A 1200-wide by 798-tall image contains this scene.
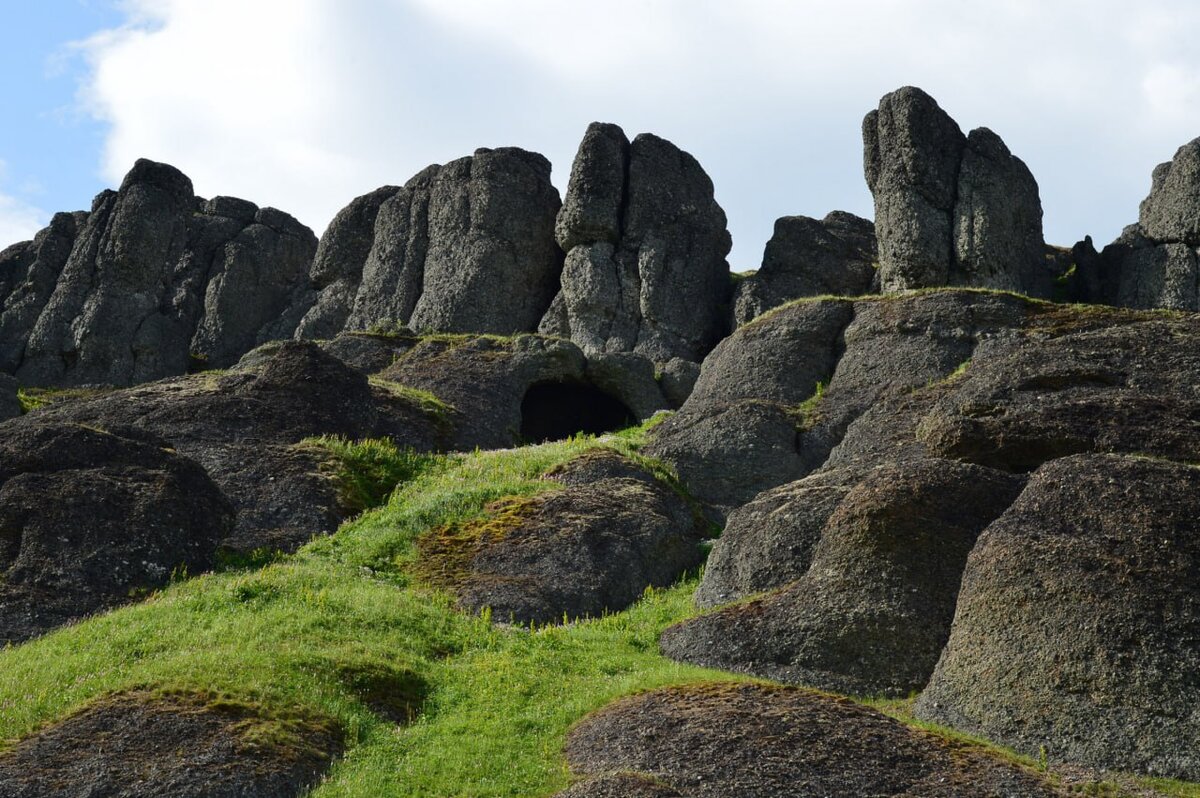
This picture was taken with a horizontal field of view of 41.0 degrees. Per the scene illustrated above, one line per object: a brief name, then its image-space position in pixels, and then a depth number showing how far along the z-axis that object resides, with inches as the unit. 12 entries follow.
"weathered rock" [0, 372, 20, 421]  2262.6
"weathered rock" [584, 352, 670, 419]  2272.4
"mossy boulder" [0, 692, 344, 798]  943.7
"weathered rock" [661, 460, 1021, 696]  1106.7
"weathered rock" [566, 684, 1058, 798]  893.8
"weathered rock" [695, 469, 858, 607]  1248.8
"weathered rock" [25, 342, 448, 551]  1592.0
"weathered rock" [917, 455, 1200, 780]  939.3
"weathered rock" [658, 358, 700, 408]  2295.8
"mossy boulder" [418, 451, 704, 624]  1376.7
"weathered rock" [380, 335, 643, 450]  2095.2
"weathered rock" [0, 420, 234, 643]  1352.1
